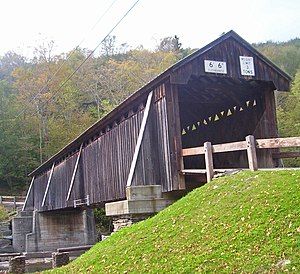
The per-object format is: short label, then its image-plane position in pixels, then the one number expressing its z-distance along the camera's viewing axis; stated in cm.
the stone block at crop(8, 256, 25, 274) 1307
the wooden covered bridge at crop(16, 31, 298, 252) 1104
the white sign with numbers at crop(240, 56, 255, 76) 1232
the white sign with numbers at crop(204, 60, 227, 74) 1162
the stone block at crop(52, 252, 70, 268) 1294
